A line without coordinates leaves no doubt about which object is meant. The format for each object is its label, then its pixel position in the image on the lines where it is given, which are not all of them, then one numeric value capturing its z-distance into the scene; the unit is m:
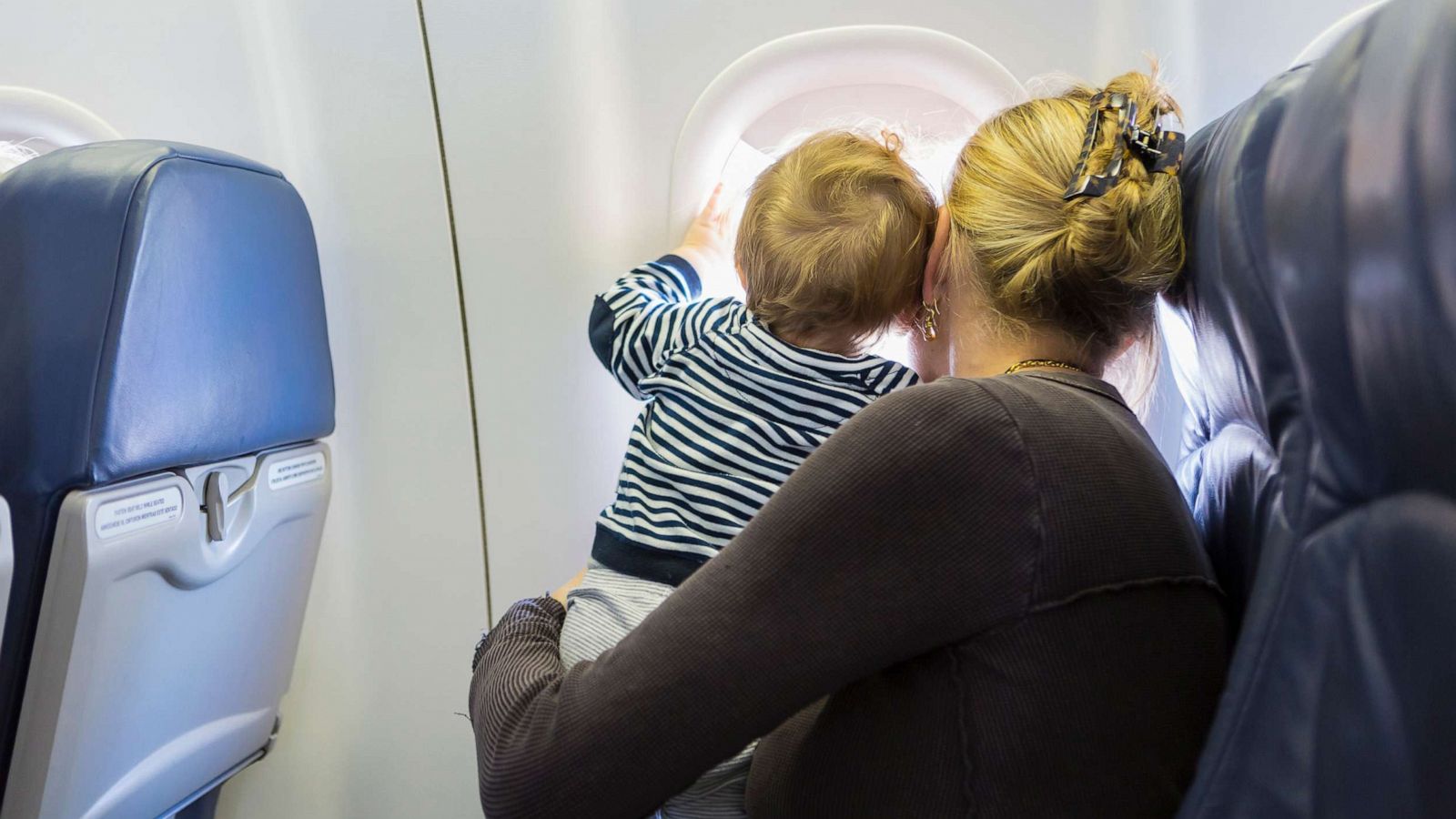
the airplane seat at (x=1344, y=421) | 0.57
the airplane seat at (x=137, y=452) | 1.23
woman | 0.80
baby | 1.36
